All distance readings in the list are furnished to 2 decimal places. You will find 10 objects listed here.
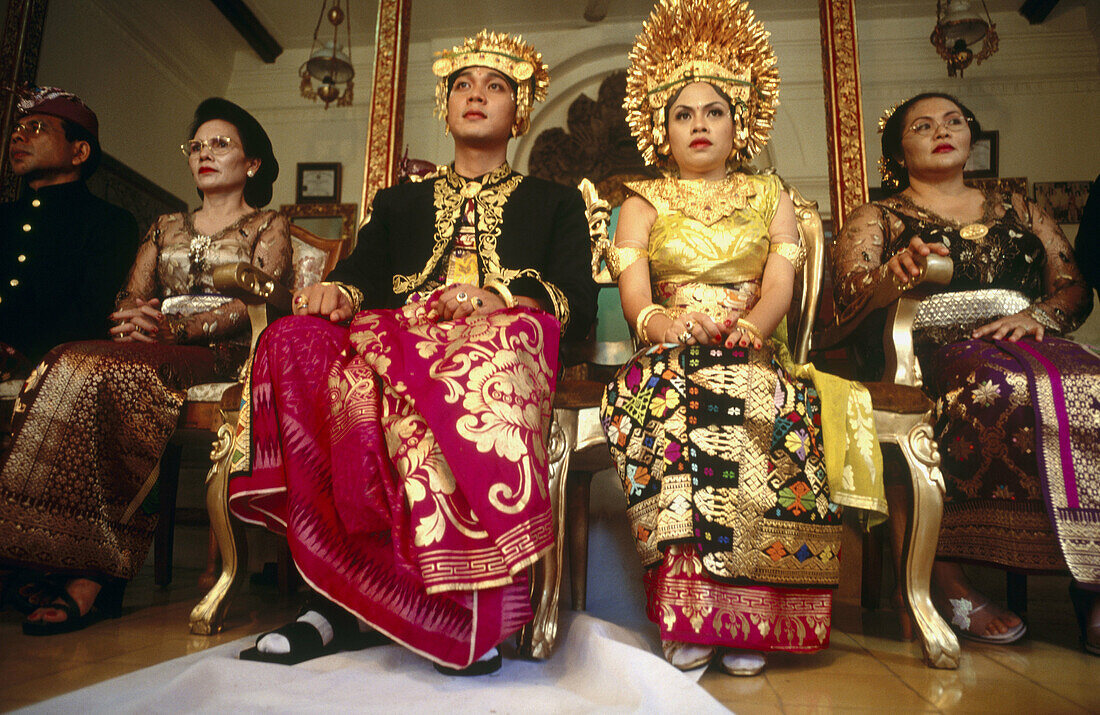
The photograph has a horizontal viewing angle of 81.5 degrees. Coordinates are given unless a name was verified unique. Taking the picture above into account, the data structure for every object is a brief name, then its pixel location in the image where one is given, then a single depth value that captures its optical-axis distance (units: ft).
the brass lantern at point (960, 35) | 11.51
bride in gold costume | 4.04
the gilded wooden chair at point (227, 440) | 4.88
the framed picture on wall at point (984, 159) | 12.27
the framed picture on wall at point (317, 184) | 14.21
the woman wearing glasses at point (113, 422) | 5.02
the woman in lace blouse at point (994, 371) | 4.68
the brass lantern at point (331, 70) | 13.03
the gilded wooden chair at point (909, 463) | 4.44
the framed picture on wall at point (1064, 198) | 12.37
